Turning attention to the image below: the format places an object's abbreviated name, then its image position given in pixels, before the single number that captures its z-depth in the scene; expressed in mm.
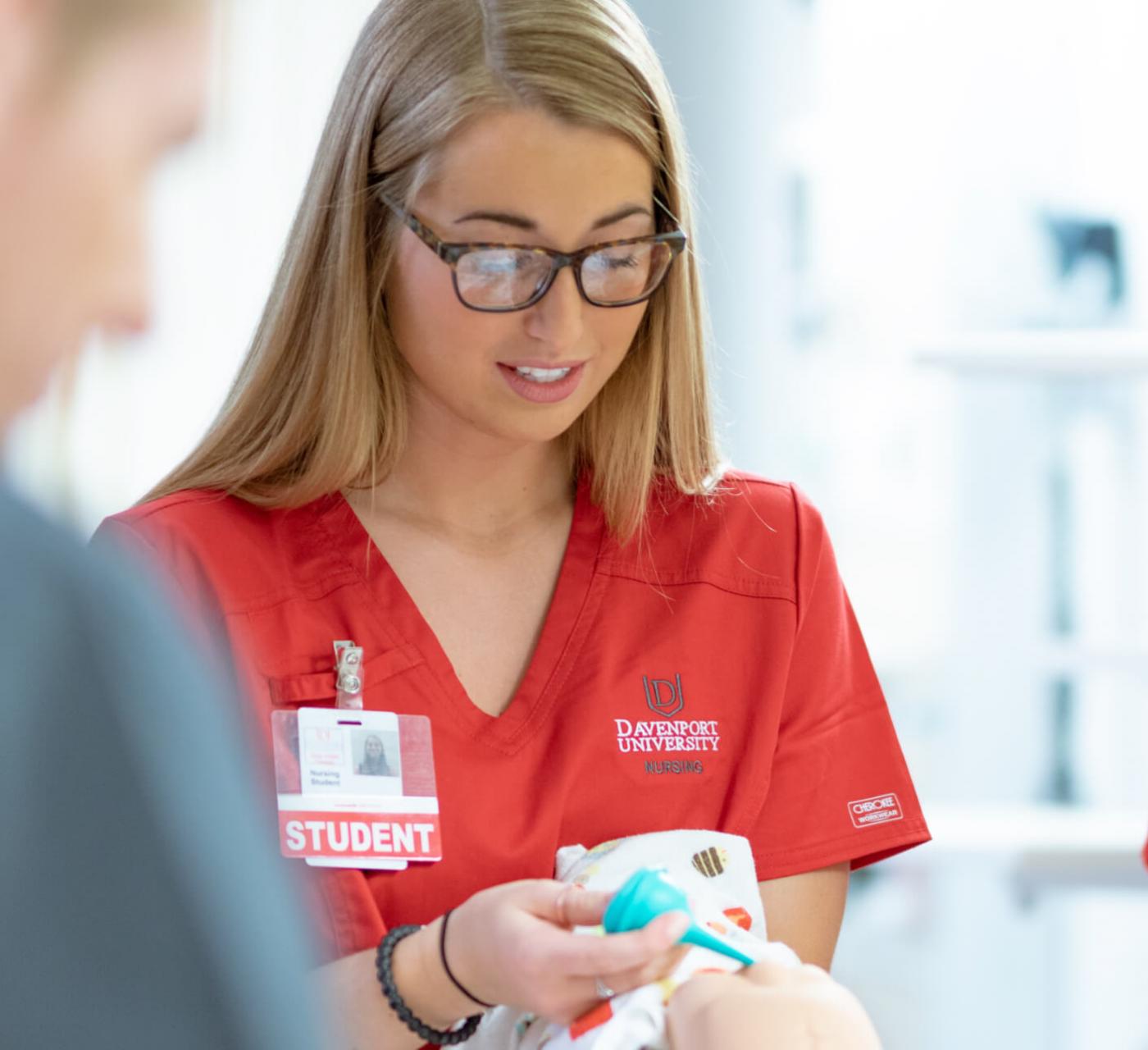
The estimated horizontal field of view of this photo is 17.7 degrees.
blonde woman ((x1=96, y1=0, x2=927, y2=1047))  1911
